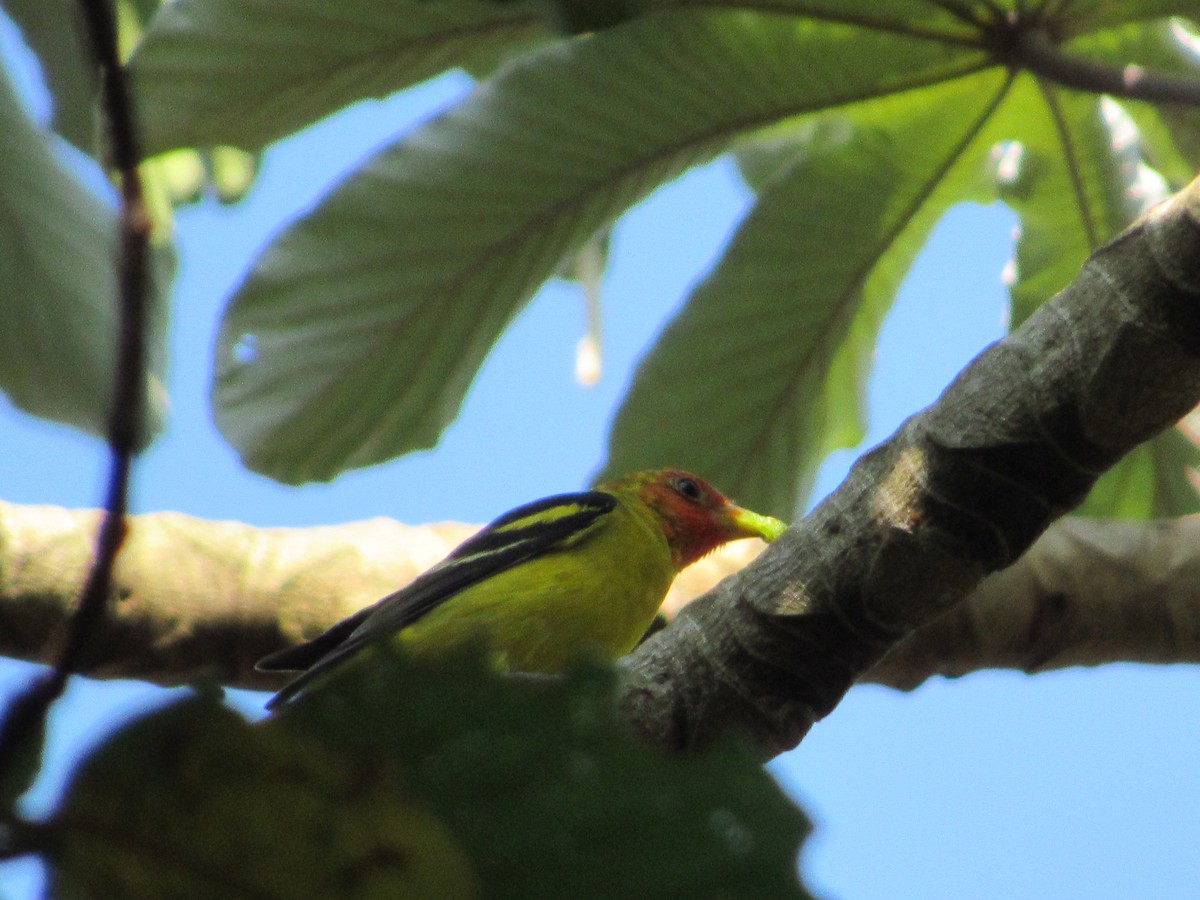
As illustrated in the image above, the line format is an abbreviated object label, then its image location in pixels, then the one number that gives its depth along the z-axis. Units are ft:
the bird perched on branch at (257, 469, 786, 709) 24.68
